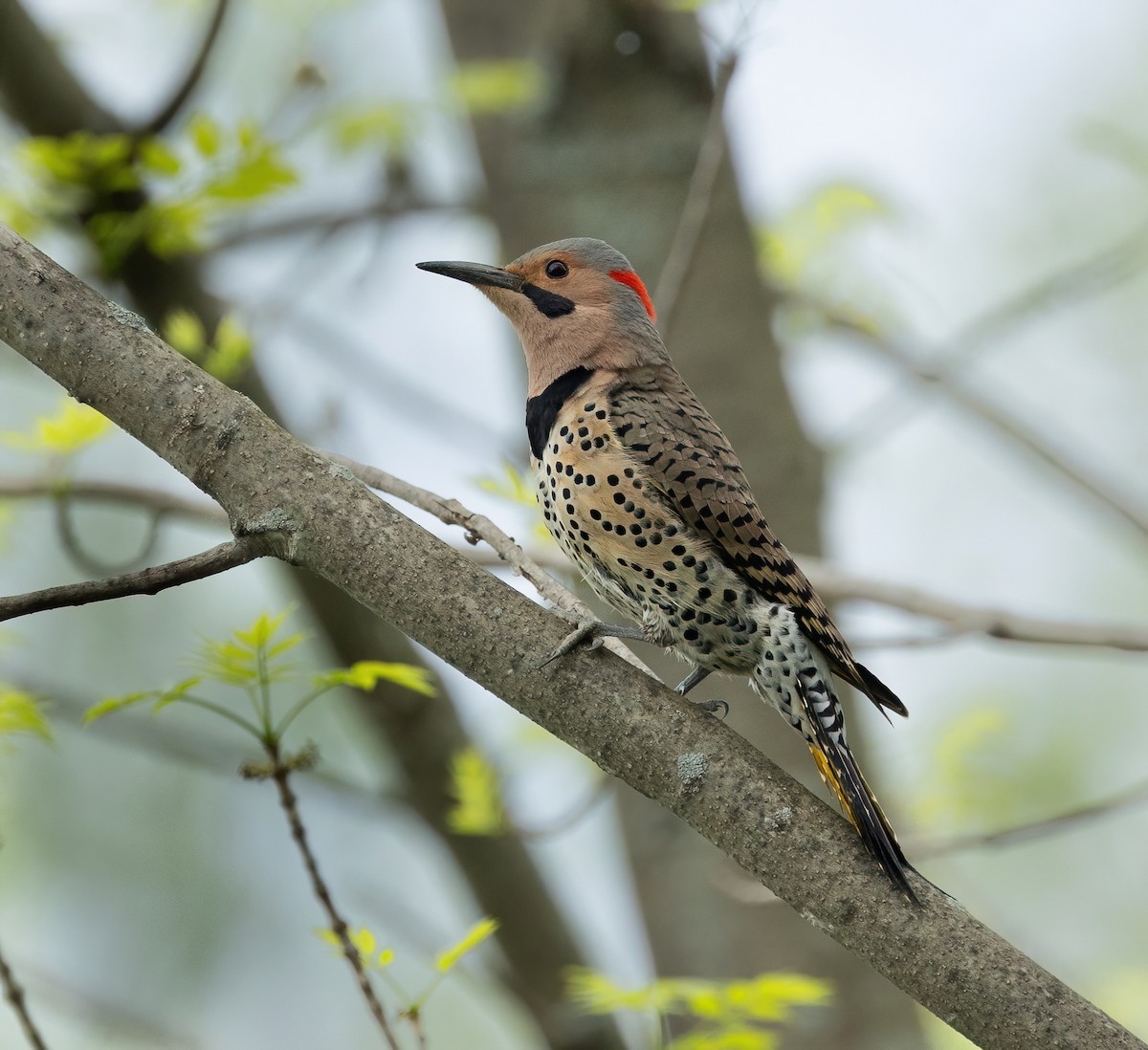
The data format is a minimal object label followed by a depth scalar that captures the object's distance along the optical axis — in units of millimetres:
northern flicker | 6008
